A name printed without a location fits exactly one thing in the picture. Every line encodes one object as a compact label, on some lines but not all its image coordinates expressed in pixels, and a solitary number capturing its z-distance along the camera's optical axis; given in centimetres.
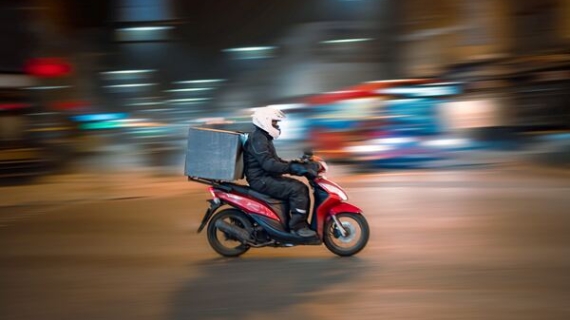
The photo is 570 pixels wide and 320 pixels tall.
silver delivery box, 642
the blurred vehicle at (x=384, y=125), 1255
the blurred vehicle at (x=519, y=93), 1355
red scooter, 646
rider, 634
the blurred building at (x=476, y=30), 1553
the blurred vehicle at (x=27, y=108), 1282
